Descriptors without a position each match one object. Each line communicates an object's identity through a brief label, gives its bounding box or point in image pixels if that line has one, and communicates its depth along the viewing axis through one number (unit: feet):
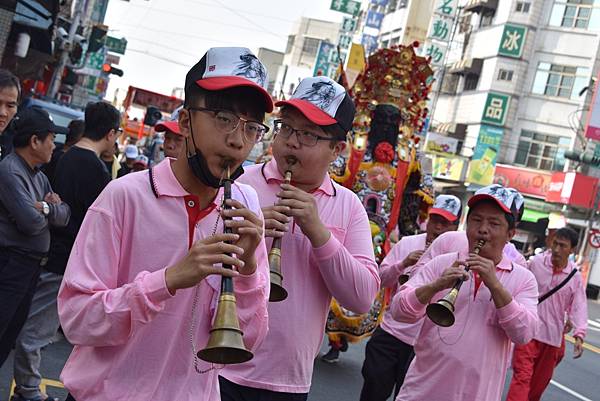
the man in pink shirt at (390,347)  21.12
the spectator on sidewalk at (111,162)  28.01
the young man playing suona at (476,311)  14.61
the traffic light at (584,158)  80.62
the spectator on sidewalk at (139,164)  43.39
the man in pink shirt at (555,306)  28.66
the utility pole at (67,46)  80.42
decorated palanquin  28.81
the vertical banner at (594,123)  75.05
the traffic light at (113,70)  90.99
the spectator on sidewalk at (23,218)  17.40
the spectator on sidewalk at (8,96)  17.08
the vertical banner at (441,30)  128.36
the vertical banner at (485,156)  141.79
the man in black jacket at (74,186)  20.53
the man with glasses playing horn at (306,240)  12.45
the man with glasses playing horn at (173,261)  8.27
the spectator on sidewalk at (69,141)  26.04
